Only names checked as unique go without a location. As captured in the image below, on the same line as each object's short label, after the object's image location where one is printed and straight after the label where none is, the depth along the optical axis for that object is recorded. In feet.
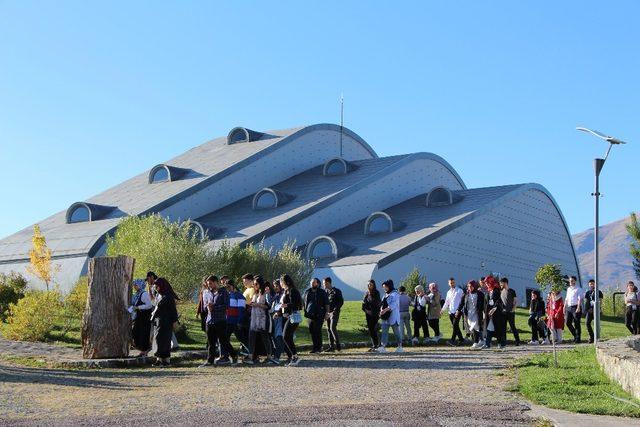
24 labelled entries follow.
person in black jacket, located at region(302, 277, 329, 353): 69.62
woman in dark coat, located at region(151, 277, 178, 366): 61.77
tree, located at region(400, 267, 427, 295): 144.15
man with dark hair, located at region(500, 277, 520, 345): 75.71
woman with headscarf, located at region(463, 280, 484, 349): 73.77
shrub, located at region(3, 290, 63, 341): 80.69
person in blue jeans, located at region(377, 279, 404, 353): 71.77
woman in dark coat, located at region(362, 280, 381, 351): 73.77
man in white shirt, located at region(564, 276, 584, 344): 80.43
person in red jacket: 69.92
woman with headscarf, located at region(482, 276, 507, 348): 73.87
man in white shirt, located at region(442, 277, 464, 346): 78.38
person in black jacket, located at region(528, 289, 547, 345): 80.64
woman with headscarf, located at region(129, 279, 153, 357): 66.23
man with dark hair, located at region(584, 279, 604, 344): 82.23
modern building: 178.60
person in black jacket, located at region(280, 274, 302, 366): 62.28
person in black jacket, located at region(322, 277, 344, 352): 73.67
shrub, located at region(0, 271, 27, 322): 111.04
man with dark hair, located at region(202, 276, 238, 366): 62.44
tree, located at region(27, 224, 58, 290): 128.26
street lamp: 74.82
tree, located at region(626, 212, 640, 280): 142.82
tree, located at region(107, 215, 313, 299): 106.42
